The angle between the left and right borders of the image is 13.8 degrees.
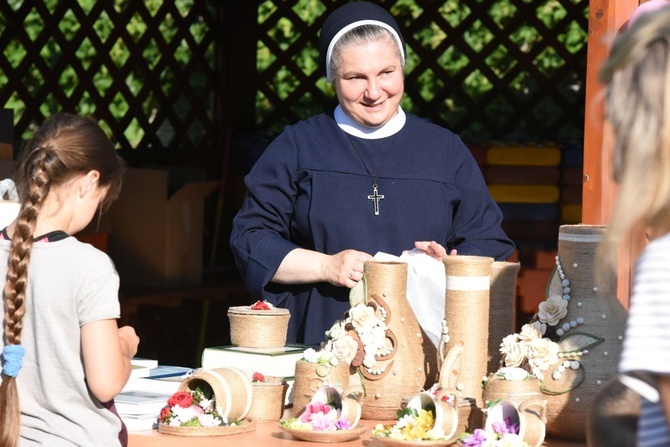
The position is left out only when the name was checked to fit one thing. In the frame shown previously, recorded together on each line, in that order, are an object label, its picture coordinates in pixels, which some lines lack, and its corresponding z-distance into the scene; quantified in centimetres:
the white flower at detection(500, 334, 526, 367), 446
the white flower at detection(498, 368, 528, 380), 442
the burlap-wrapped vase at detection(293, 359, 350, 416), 449
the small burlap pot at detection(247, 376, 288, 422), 457
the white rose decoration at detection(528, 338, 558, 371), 444
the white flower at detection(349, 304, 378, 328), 455
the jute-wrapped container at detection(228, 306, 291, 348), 467
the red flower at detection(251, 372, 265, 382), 459
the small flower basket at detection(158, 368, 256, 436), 446
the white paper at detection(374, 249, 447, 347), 468
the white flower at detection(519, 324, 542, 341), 447
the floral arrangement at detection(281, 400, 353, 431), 442
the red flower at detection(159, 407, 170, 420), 449
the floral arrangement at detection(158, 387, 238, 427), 446
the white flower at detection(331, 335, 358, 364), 453
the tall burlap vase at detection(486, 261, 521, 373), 463
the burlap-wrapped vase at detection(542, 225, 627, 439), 442
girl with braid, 428
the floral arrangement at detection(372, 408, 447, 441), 435
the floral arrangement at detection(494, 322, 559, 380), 444
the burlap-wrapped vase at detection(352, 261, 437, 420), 456
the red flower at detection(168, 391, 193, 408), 448
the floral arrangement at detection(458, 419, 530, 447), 430
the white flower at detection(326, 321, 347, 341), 456
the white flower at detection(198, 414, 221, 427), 446
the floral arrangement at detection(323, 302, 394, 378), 455
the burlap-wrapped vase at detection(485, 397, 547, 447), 433
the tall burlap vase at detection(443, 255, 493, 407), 449
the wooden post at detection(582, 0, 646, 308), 470
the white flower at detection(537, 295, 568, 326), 447
